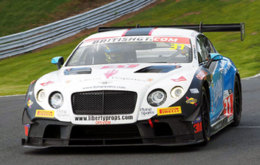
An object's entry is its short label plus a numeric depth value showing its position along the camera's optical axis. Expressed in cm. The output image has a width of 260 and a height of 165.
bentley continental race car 1389
